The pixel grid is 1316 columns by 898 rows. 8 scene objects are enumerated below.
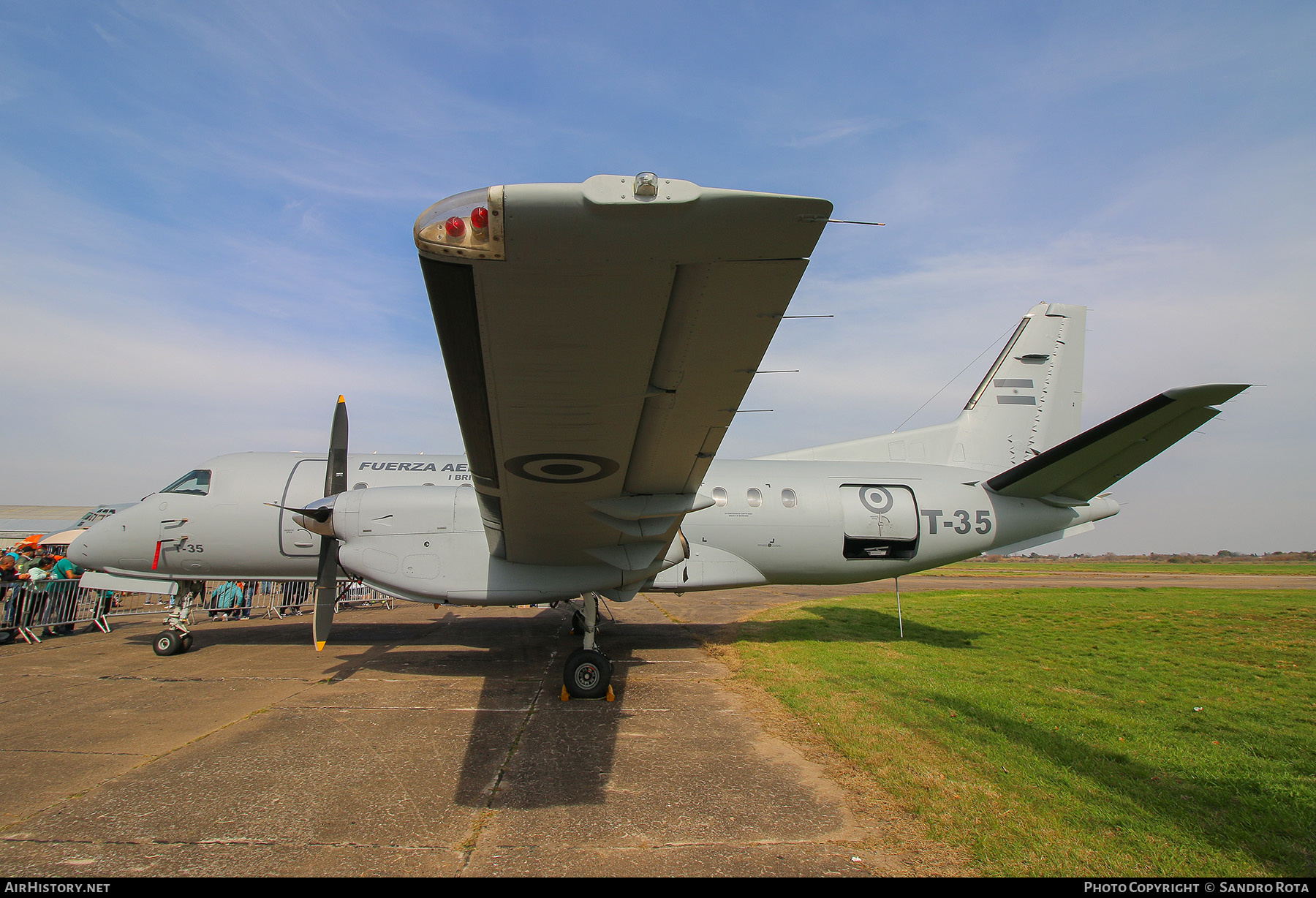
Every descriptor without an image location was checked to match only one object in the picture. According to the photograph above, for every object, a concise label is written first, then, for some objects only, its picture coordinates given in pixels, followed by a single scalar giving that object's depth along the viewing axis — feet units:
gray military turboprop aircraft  7.55
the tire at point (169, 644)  30.68
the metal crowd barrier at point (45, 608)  34.96
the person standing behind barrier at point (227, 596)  49.96
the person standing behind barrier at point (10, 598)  34.68
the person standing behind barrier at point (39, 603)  35.86
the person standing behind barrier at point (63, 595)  37.52
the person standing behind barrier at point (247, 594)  48.98
